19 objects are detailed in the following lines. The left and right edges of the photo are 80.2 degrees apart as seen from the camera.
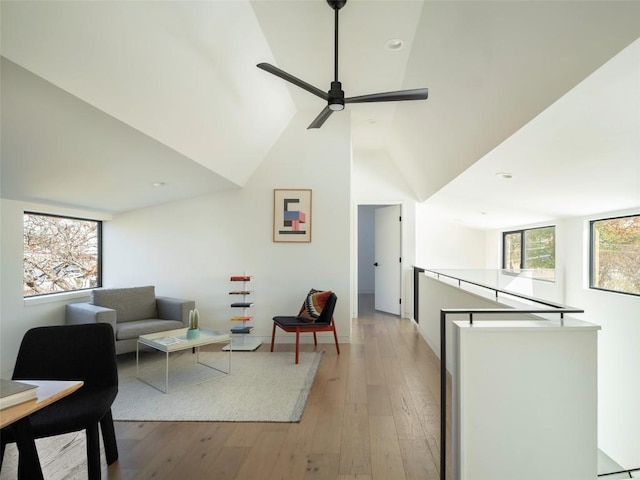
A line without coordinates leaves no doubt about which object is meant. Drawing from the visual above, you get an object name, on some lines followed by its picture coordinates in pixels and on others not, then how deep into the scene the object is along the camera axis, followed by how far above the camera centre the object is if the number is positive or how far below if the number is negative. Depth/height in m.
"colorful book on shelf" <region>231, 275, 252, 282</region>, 4.84 -0.50
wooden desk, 1.43 -0.76
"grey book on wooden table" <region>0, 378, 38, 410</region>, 1.26 -0.53
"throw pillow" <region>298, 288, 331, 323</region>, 4.46 -0.79
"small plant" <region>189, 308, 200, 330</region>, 3.78 -0.81
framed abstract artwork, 5.08 +0.32
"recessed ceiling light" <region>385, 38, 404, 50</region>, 3.22 +1.69
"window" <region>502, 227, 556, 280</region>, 5.47 -0.17
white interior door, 6.99 -0.37
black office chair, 1.89 -0.75
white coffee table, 3.38 -0.96
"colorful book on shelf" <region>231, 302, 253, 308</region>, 4.76 -0.83
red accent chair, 4.26 -0.96
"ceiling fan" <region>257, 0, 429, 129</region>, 2.63 +1.05
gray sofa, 3.93 -0.83
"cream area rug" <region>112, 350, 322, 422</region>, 2.87 -1.33
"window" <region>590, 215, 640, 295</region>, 3.92 -0.15
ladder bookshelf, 4.73 -1.01
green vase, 3.65 -0.93
